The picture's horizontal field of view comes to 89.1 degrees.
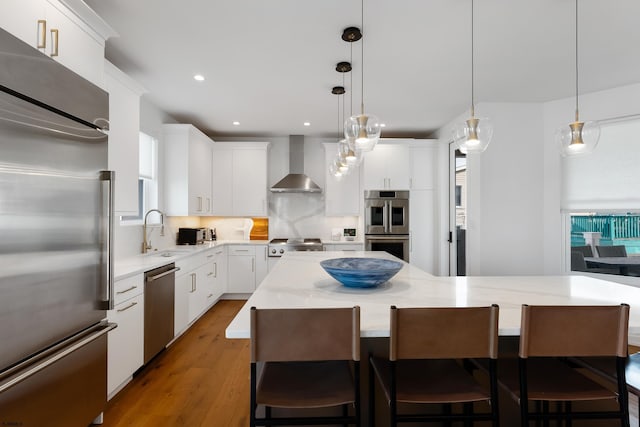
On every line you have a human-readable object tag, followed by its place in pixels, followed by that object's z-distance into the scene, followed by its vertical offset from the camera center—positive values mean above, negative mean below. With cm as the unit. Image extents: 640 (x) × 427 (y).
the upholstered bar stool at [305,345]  123 -49
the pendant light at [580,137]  195 +49
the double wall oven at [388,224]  511 -13
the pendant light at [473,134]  193 +50
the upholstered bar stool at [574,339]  128 -49
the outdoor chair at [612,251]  360 -39
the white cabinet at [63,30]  148 +95
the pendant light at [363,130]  198 +53
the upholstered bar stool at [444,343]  125 -50
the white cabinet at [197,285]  341 -86
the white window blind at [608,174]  342 +48
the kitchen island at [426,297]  142 -43
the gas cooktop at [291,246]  488 -46
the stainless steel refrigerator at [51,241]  131 -12
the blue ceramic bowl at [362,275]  181 -33
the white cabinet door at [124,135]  248 +65
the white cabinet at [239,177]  523 +62
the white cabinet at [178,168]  428 +63
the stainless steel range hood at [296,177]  507 +62
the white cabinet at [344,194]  530 +35
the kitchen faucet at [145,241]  360 -29
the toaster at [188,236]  459 -30
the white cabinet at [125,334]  226 -89
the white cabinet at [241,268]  501 -81
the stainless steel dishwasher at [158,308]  271 -83
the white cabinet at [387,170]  521 +74
